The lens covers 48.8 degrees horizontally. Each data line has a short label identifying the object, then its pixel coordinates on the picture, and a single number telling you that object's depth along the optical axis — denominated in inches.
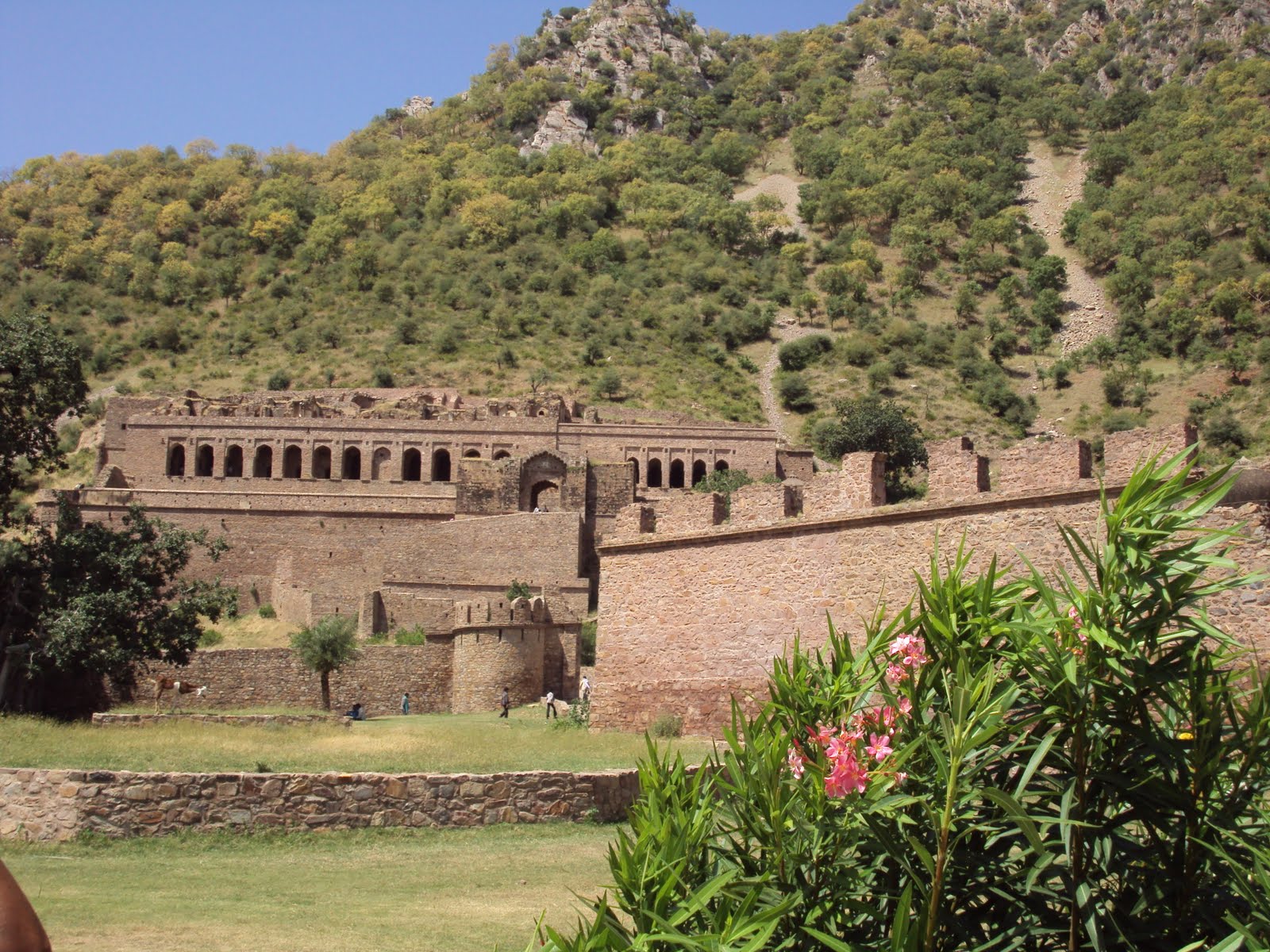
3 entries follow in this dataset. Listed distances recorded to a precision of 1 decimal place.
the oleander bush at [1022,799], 258.1
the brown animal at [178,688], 1114.7
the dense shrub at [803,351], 3041.3
